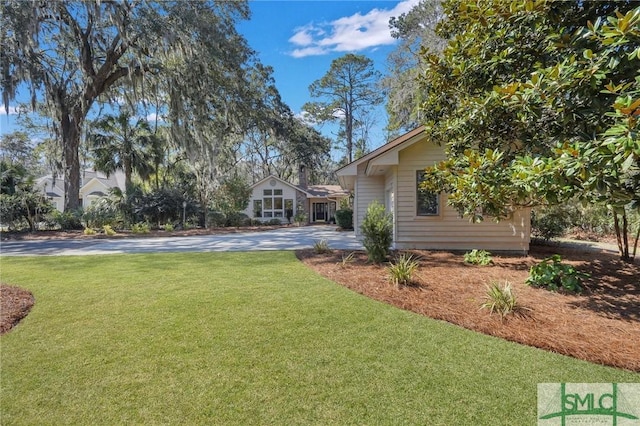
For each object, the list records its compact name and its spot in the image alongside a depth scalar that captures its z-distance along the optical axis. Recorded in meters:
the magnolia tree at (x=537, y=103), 2.92
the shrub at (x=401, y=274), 5.23
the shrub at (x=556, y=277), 4.93
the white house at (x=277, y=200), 25.89
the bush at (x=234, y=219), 20.80
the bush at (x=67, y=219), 15.59
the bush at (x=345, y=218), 17.61
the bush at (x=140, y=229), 15.22
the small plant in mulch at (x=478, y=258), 6.98
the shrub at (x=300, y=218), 24.78
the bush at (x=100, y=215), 15.87
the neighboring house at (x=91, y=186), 32.88
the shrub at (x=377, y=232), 6.81
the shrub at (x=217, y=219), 19.59
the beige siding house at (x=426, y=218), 8.42
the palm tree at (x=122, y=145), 19.39
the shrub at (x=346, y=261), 6.81
